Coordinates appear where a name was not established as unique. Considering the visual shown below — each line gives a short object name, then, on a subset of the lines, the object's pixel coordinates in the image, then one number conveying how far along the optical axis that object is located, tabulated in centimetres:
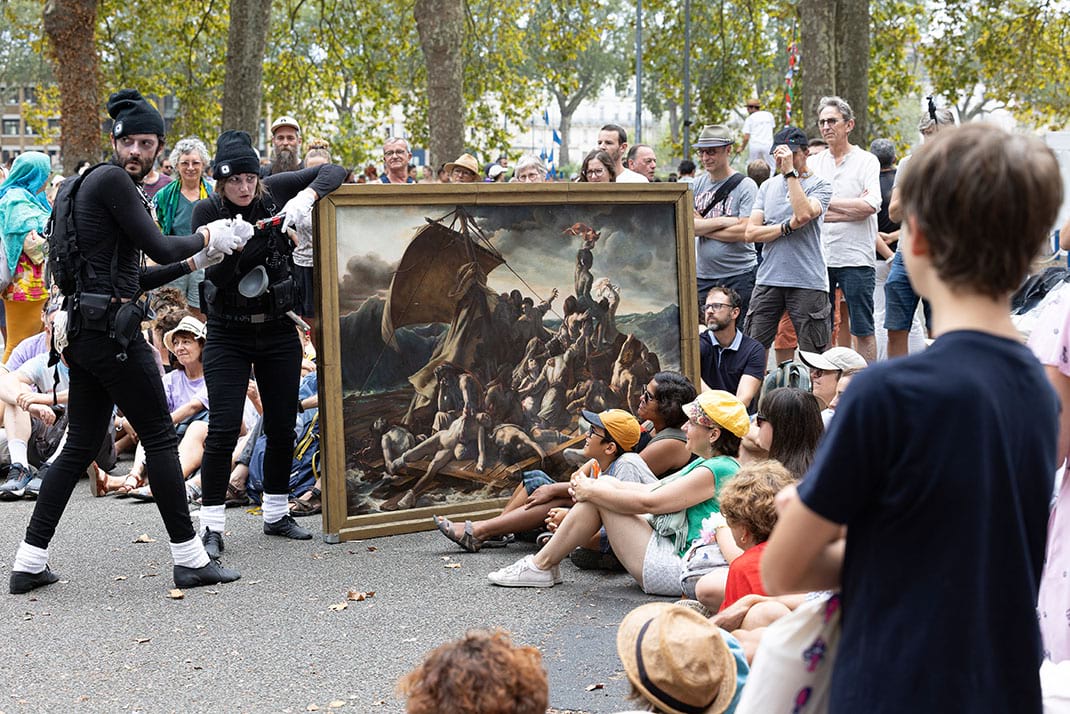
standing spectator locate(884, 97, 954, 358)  916
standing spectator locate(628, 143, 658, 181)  1104
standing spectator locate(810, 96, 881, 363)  973
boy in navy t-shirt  194
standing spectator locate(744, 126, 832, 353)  906
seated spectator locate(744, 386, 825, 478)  534
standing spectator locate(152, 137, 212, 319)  1010
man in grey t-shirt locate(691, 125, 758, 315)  979
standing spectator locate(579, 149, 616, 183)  964
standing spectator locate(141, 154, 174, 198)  1295
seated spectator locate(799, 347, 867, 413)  732
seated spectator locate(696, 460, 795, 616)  427
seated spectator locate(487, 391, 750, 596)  598
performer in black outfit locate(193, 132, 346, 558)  674
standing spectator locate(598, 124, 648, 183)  1016
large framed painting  727
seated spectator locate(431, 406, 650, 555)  653
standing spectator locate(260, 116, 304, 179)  1141
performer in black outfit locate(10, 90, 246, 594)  594
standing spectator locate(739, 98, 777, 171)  1911
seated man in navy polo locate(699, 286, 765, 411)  830
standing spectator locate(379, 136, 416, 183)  1117
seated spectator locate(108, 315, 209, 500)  876
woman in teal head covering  977
